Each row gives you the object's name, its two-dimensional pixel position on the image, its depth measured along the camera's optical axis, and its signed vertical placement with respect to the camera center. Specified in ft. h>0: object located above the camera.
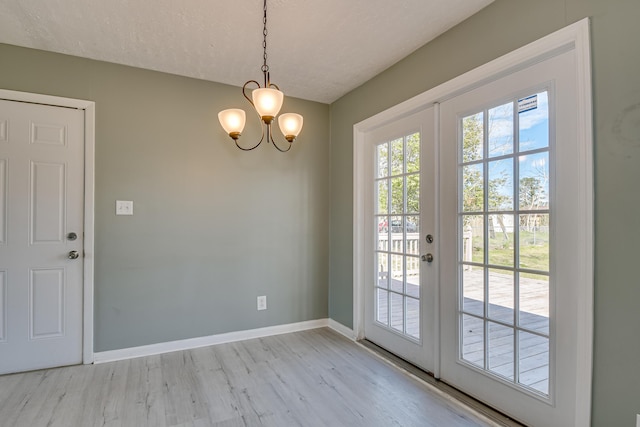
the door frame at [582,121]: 5.06 +1.48
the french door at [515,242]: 5.43 -0.51
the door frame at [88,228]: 8.71 -0.37
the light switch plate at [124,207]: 9.07 +0.20
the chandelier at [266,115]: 5.78 +1.95
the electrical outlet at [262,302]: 10.78 -2.88
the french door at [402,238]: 8.13 -0.63
